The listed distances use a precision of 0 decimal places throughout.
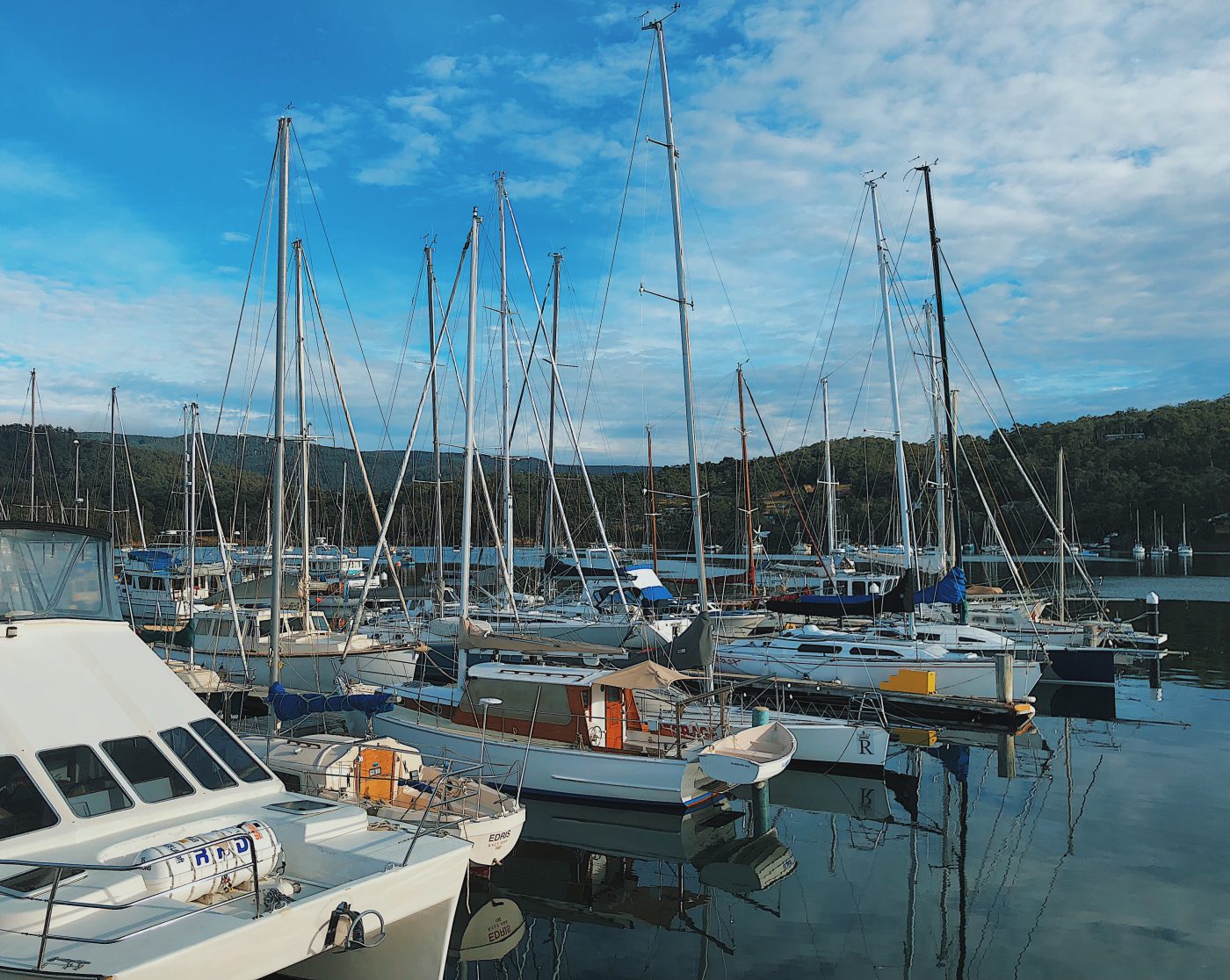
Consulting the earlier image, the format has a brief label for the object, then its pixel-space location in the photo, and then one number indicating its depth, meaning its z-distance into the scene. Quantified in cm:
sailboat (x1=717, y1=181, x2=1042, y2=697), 2367
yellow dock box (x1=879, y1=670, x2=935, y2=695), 2338
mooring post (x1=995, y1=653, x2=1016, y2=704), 2238
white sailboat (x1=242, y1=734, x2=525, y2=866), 1034
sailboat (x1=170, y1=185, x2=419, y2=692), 2342
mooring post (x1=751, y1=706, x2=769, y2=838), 1486
